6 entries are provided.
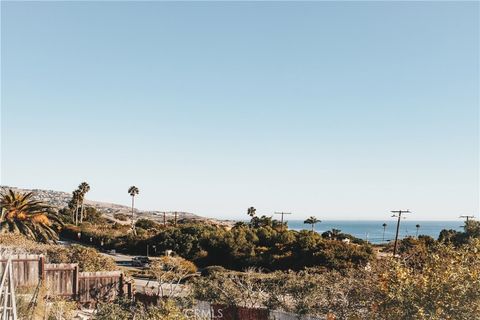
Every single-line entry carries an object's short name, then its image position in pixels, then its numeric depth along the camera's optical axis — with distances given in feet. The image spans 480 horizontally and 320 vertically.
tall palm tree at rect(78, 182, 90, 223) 272.10
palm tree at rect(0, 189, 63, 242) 125.70
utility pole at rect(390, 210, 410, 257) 170.87
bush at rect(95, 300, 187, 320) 35.50
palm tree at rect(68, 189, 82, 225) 269.81
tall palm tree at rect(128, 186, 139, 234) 330.13
